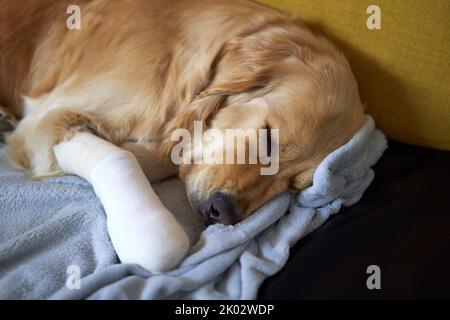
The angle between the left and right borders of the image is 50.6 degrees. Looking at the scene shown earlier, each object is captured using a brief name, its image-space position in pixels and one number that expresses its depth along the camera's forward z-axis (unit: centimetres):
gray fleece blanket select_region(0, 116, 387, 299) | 108
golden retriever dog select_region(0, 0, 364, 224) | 140
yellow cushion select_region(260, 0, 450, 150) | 160
